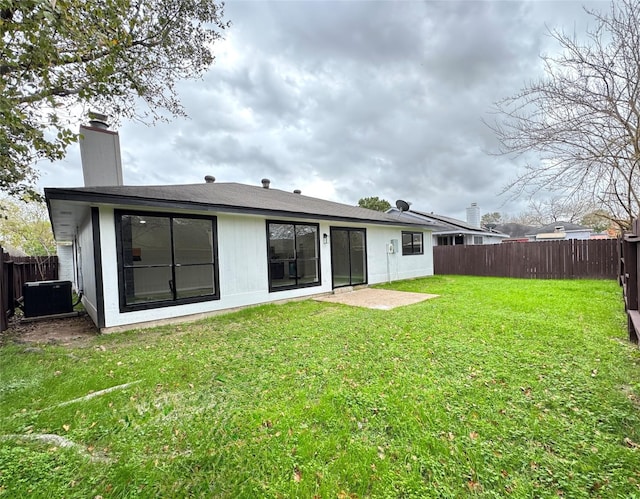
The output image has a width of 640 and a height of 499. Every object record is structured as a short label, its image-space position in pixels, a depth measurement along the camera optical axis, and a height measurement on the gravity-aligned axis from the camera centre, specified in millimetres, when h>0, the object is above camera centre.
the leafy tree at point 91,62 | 3531 +3149
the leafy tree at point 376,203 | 31656 +4267
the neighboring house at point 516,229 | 35175 +854
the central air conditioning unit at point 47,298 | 6879 -1079
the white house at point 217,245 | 5301 +58
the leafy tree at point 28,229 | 16594 +1566
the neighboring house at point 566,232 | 28422 +163
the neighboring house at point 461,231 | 18658 +471
